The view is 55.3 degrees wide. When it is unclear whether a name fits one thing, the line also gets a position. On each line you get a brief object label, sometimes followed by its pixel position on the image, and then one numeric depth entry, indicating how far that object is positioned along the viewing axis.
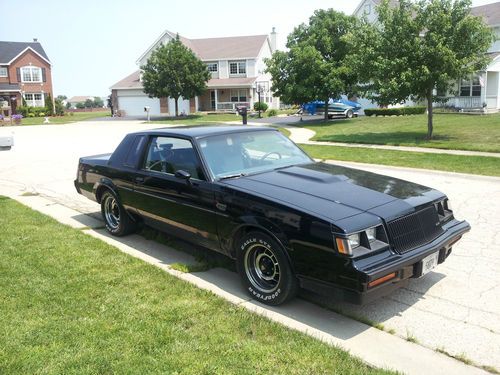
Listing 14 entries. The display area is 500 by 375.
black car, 3.80
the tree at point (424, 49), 17.16
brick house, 57.57
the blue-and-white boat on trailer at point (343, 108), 33.44
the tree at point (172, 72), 42.25
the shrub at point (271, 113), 41.06
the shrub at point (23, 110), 53.94
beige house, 50.91
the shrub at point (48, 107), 55.53
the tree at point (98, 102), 127.52
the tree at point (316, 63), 28.38
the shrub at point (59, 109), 57.31
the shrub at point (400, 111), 31.84
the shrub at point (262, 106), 45.78
